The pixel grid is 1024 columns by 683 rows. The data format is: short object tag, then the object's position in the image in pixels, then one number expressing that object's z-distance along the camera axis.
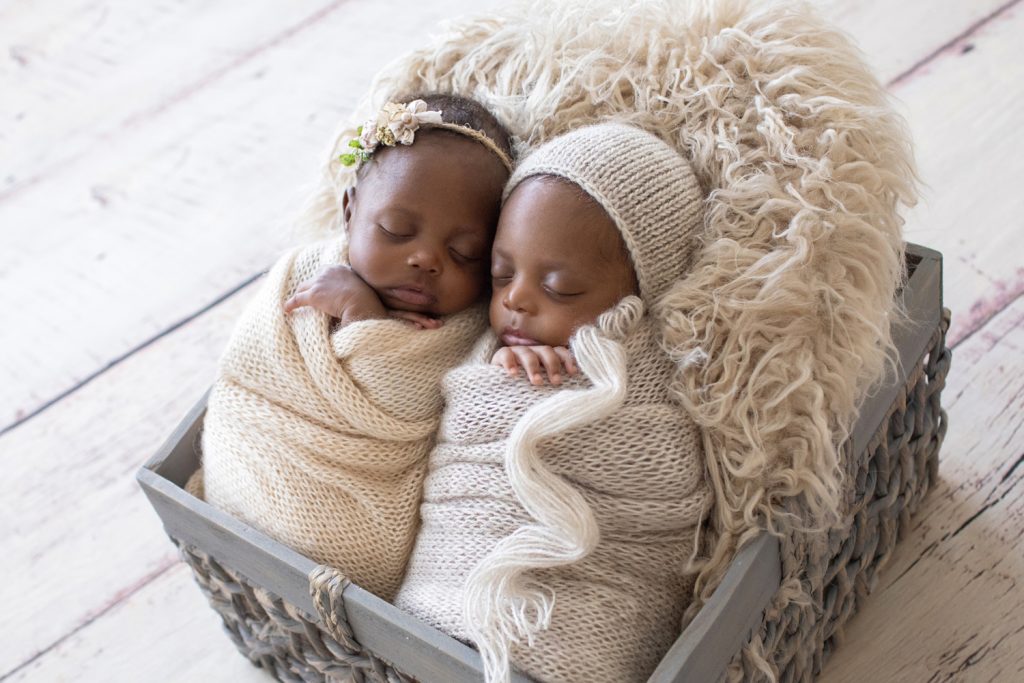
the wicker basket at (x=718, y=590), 0.80
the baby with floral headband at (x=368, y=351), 0.91
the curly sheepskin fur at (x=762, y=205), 0.85
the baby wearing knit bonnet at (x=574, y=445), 0.80
